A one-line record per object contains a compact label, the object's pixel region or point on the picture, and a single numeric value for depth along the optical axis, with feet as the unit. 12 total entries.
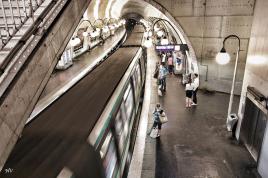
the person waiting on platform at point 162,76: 42.63
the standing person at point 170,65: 56.13
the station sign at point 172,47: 40.29
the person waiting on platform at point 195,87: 37.31
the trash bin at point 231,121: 27.71
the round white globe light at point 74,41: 47.93
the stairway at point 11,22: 11.60
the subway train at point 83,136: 10.29
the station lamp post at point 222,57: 24.98
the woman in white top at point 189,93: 36.57
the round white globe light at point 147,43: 40.22
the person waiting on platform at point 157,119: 27.63
